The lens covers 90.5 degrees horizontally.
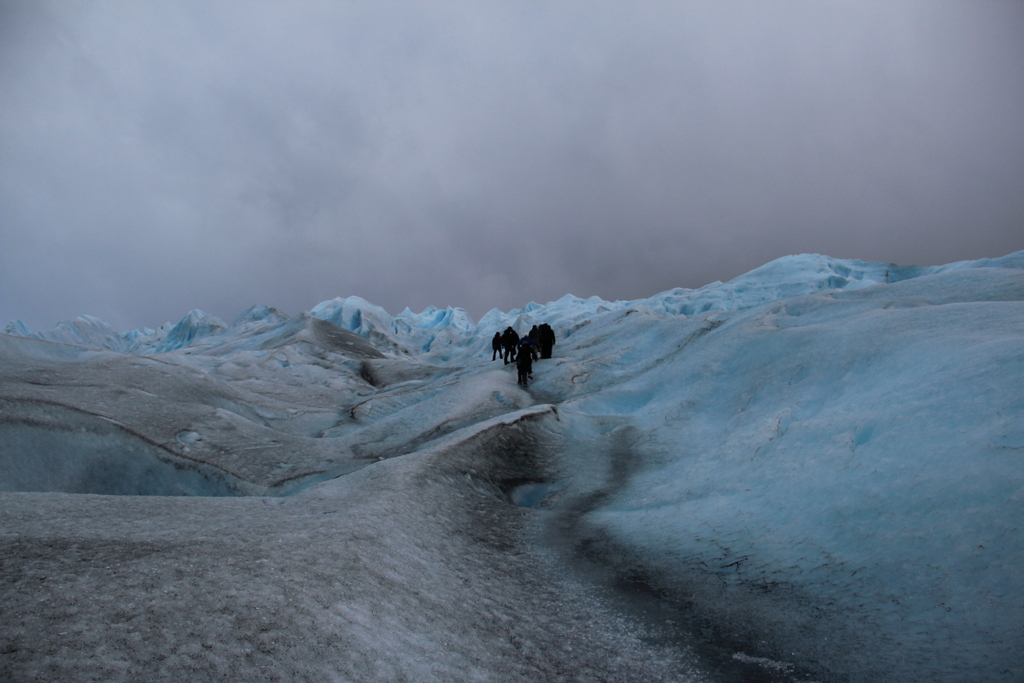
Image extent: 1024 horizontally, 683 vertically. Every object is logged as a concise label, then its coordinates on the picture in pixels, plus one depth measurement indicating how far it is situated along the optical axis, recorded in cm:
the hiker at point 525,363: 1512
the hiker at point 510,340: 1869
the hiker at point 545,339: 2000
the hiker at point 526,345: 1527
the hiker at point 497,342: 2100
